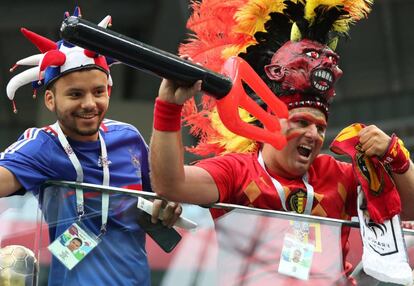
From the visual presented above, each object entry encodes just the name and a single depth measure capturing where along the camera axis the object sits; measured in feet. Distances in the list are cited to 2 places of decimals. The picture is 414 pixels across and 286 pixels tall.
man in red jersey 18.94
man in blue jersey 18.94
